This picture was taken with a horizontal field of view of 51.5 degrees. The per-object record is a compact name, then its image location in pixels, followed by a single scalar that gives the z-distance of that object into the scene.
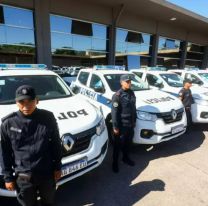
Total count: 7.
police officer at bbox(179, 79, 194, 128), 5.97
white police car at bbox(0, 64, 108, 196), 2.90
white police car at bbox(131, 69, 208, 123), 6.27
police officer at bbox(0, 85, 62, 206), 2.06
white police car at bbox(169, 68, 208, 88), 7.96
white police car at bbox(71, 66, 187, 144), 4.47
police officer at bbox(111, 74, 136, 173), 3.86
